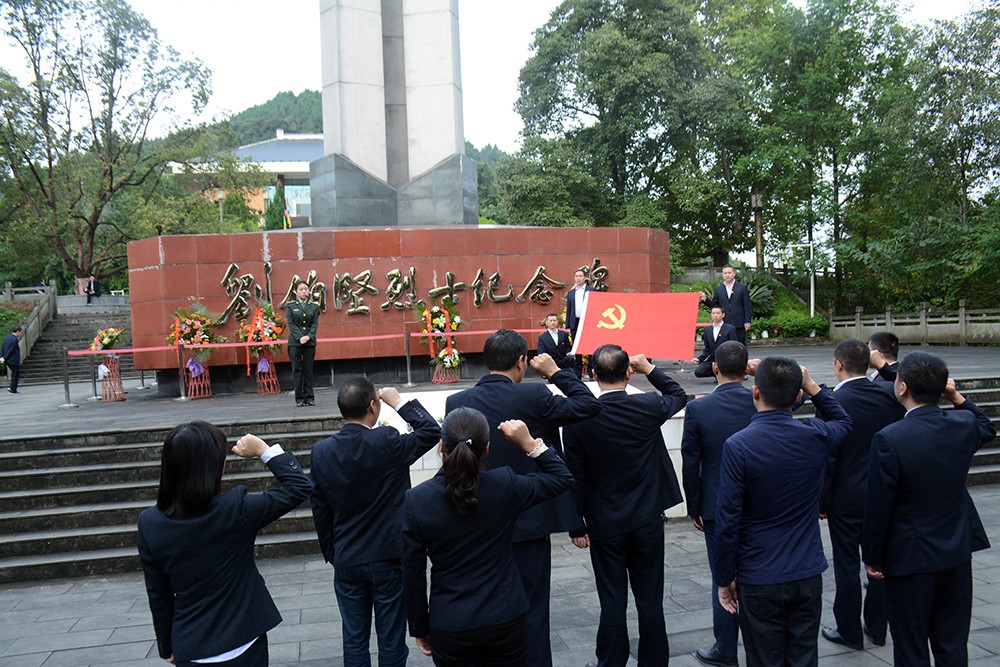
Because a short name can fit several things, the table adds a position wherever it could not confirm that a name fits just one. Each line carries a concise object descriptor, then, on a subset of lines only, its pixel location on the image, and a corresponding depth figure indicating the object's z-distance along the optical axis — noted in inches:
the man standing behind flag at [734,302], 381.7
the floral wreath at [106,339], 483.9
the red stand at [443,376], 483.5
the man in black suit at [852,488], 159.2
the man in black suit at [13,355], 711.7
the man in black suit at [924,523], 126.2
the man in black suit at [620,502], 141.7
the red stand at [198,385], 469.4
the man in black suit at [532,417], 128.3
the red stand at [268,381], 480.1
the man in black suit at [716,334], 366.6
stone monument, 563.2
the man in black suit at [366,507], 132.3
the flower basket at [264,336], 472.1
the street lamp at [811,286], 1066.8
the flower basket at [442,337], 483.5
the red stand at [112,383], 487.1
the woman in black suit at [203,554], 101.1
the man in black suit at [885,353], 174.6
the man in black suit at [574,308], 394.9
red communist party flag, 280.8
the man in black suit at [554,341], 344.7
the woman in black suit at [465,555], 100.9
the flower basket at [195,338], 465.7
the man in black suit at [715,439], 150.2
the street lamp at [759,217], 1007.0
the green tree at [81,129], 1096.2
